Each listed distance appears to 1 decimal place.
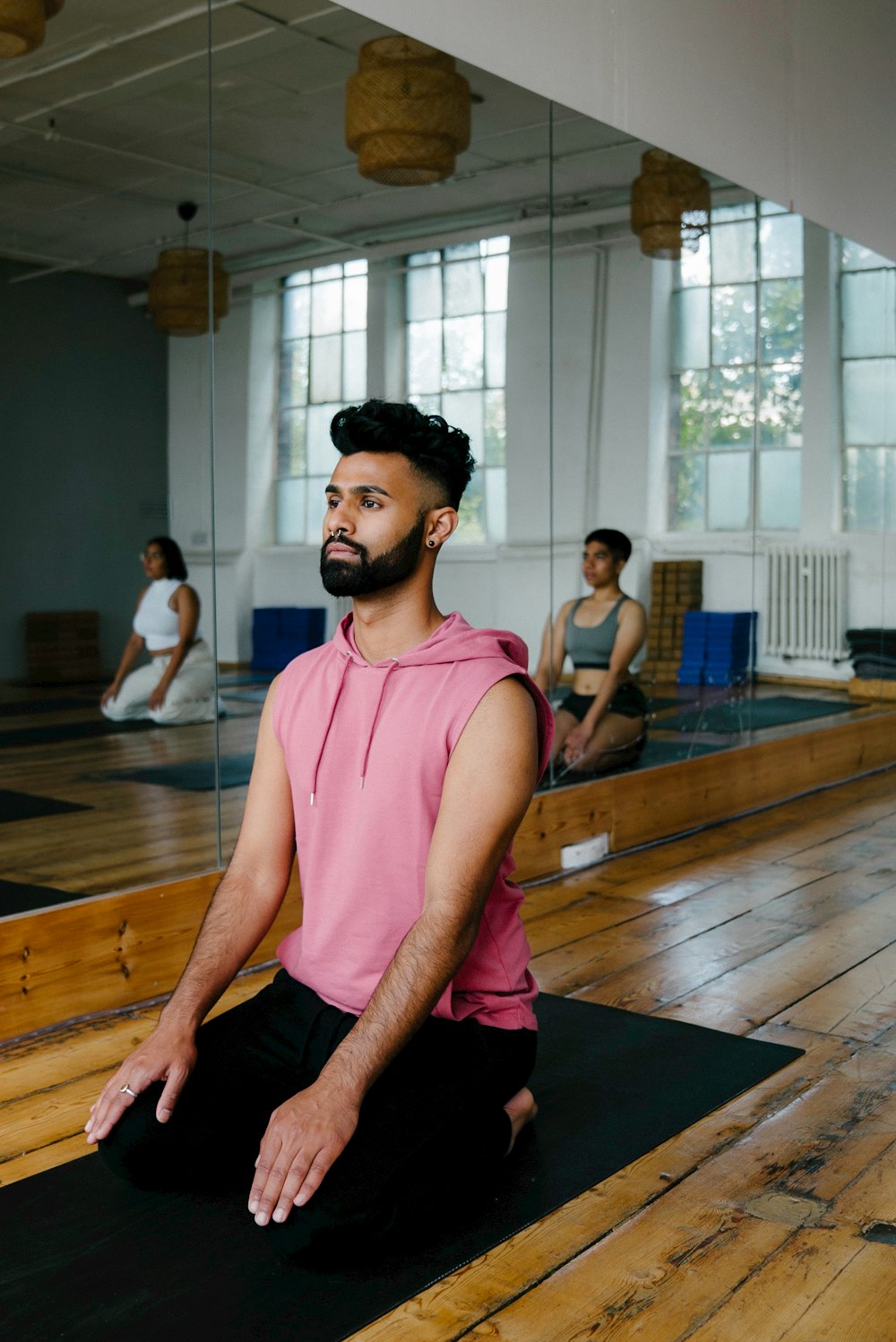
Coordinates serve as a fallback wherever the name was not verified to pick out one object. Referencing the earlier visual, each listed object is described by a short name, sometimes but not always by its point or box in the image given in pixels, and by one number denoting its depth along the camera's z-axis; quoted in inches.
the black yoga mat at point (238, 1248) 64.1
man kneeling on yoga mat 71.3
